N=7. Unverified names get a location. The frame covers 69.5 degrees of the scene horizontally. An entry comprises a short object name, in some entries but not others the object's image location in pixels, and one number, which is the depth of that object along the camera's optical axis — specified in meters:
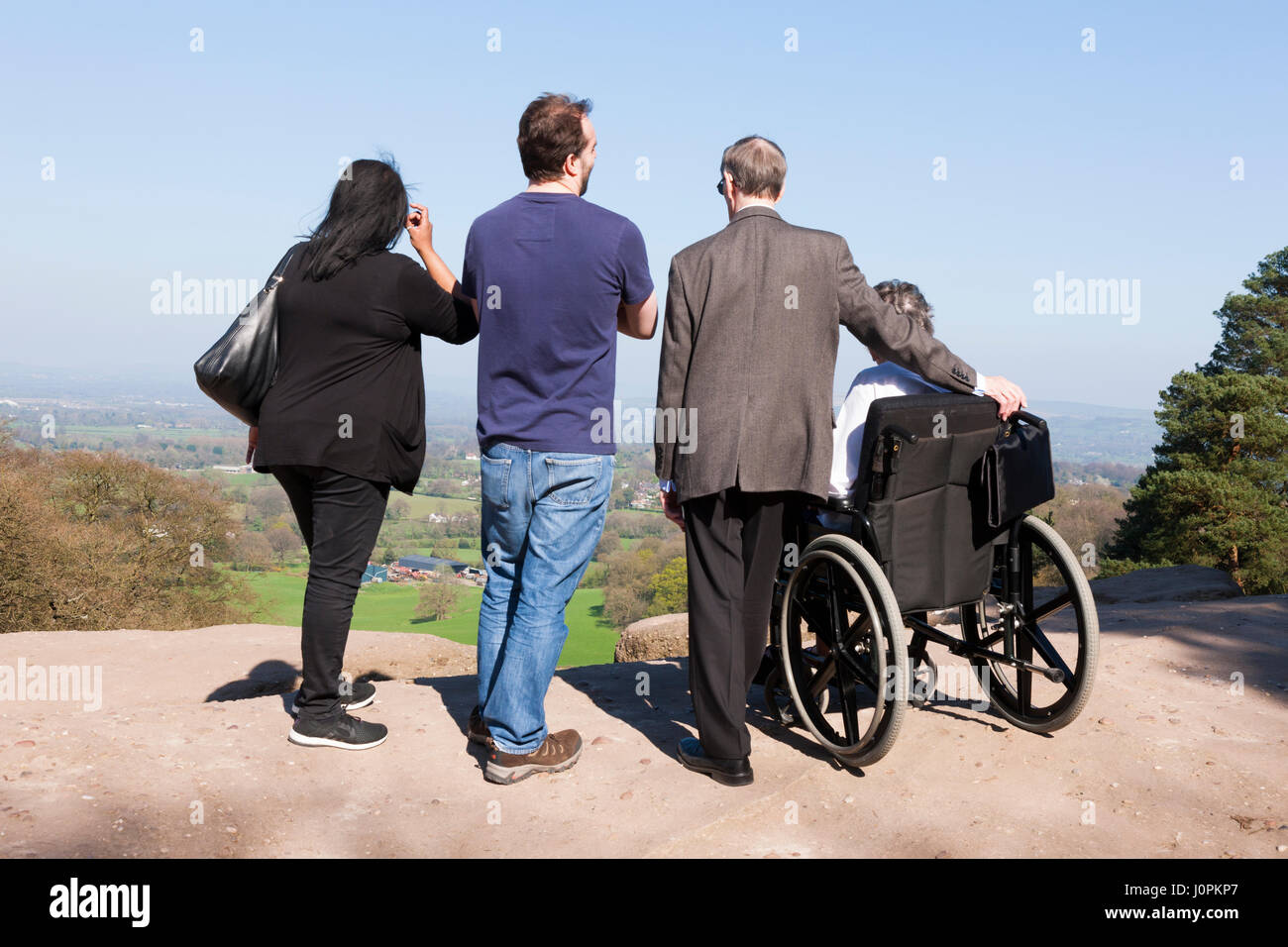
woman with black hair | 3.09
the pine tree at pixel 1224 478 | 17.72
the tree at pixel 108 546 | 16.20
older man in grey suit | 3.04
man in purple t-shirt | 2.91
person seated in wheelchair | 3.34
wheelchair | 3.06
